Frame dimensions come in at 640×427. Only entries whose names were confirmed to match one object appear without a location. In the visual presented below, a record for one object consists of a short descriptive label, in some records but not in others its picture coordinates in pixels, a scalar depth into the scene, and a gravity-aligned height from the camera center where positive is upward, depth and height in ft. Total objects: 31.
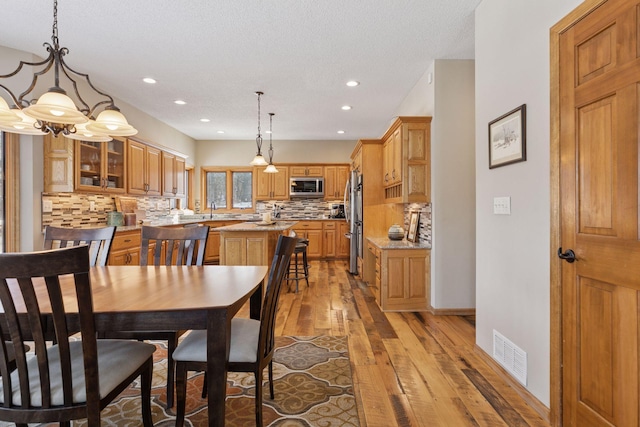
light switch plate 6.81 +0.20
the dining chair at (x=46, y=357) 3.26 -1.58
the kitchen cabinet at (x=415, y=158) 11.70 +2.08
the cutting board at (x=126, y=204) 15.38 +0.49
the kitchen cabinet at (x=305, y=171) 24.17 +3.27
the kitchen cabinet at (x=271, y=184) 24.20 +2.29
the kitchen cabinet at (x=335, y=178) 24.16 +2.74
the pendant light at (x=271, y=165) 18.04 +2.83
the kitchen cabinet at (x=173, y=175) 18.53 +2.42
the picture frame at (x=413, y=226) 13.14 -0.49
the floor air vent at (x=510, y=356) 6.32 -2.99
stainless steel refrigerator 16.29 -0.08
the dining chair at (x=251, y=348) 4.87 -2.10
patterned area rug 5.64 -3.61
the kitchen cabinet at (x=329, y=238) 23.07 -1.70
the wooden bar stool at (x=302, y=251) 14.95 -1.72
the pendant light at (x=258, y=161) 15.50 +2.59
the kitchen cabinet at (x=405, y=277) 11.63 -2.29
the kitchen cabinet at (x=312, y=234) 23.03 -1.42
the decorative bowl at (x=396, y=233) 13.50 -0.78
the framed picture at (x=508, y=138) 6.29 +1.61
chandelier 5.52 +1.84
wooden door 4.15 +0.01
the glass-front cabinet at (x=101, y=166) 12.49 +2.03
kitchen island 12.87 -1.31
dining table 4.01 -1.19
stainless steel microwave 23.91 +2.12
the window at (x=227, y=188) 24.57 +2.03
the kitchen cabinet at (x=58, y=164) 11.29 +1.78
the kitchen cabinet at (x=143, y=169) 15.31 +2.30
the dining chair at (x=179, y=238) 7.47 -0.56
